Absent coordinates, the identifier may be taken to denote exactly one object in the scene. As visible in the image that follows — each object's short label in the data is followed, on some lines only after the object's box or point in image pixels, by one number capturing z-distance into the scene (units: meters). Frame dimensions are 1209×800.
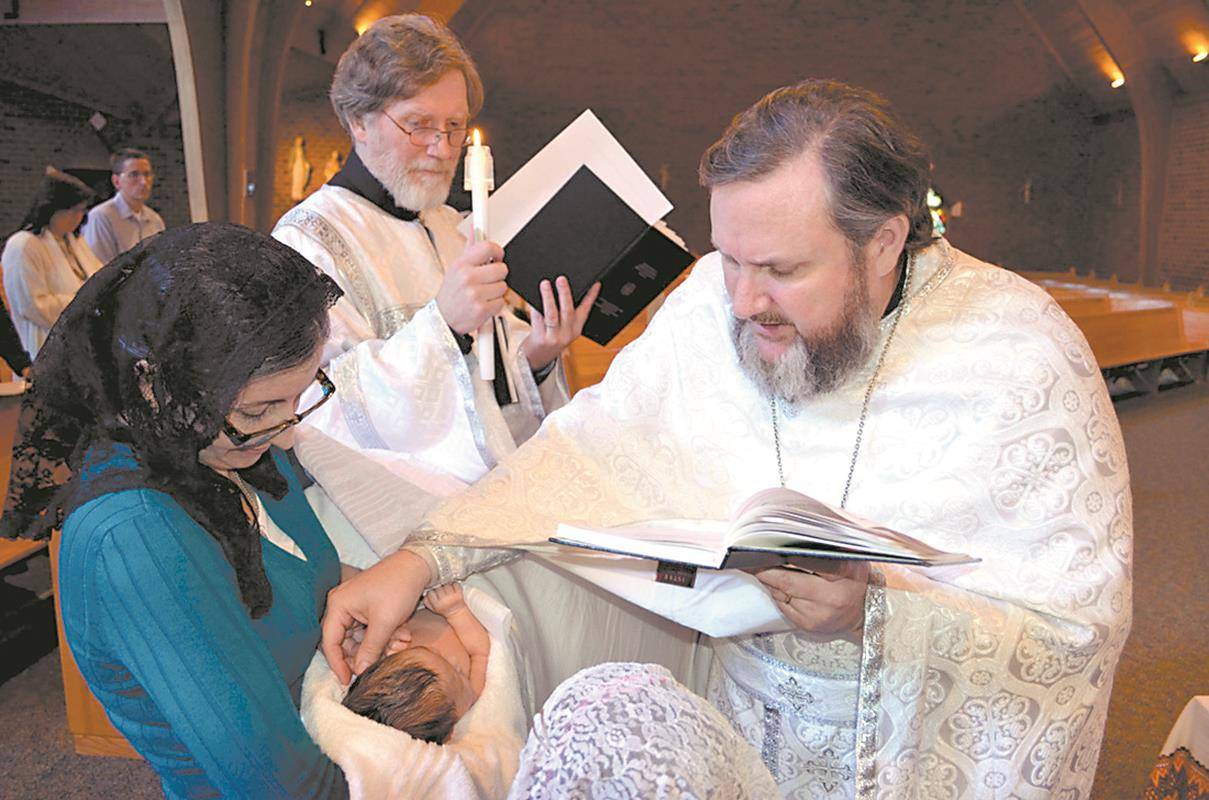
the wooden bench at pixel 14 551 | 3.68
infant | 1.64
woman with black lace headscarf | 1.34
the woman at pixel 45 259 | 6.65
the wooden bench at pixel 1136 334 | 8.41
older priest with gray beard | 2.41
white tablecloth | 2.00
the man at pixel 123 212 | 7.87
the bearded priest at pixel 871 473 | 1.64
